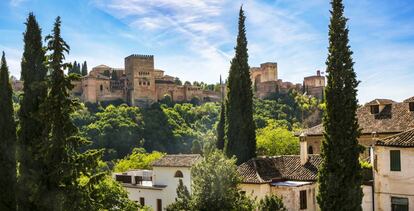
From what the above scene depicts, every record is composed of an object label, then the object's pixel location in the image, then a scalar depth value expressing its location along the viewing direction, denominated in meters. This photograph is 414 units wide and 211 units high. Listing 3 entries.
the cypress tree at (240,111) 31.48
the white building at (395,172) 21.39
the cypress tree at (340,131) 20.52
